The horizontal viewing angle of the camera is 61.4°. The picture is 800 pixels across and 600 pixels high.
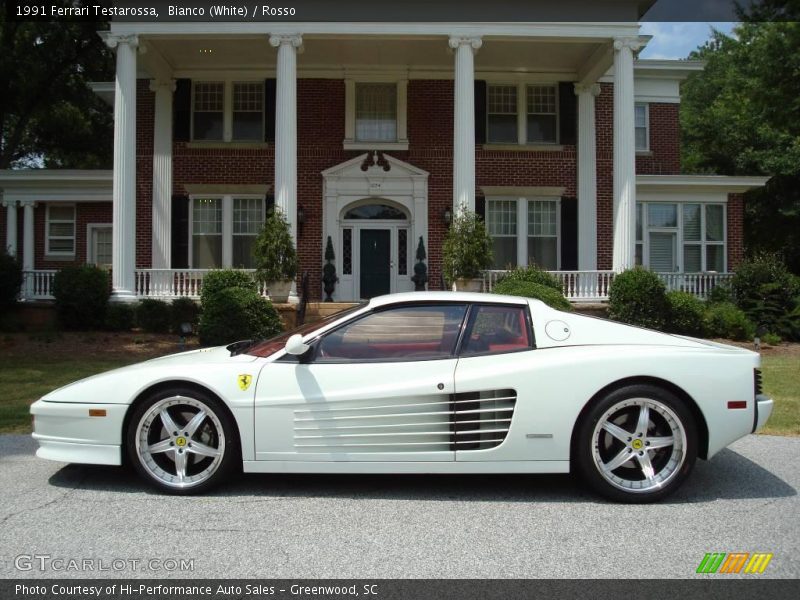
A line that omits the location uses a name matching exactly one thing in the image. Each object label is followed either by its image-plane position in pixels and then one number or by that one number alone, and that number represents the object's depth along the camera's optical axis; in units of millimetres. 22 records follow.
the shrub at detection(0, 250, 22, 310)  15391
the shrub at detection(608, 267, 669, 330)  14289
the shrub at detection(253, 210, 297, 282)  14500
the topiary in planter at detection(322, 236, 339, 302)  16766
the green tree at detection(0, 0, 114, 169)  24344
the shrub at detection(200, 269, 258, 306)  13750
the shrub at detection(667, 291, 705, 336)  14508
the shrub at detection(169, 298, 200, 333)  14797
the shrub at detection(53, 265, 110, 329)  14539
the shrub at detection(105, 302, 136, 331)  14648
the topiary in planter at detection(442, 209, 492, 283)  14852
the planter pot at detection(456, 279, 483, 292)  14969
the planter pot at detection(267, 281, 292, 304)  14633
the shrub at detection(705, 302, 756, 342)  14711
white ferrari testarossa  4180
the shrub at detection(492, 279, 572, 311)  11953
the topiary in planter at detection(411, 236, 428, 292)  16750
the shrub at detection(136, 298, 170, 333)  14711
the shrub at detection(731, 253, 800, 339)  15419
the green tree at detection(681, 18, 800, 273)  19016
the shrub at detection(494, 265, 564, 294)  14203
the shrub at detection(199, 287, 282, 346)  12203
